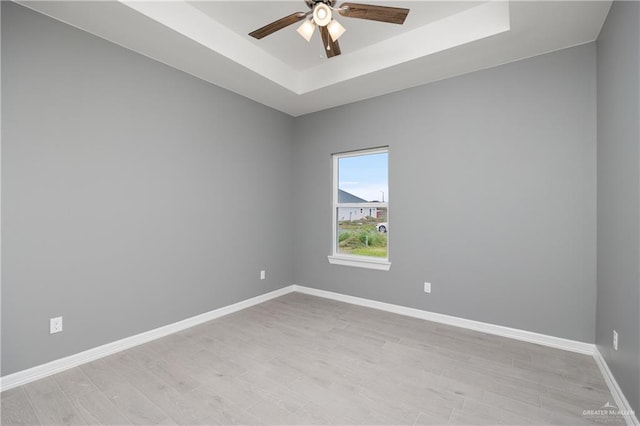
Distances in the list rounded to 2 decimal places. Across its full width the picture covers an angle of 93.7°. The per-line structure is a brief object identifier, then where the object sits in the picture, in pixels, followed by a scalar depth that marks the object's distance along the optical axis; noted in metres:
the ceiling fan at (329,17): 2.03
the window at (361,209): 3.86
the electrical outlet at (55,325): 2.27
